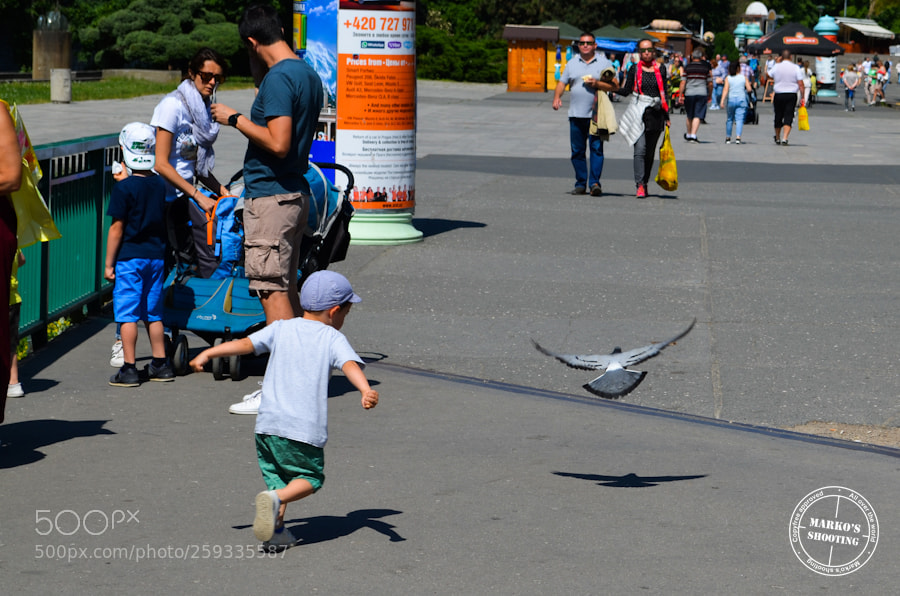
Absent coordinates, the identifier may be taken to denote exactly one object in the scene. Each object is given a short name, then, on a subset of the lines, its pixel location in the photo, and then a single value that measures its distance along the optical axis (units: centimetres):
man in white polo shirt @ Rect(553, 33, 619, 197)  2984
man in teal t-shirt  1211
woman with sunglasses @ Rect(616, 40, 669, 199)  3019
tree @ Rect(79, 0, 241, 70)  9531
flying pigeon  1008
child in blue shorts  1323
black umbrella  9344
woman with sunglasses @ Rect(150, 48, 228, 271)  1405
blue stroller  1398
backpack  1416
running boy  866
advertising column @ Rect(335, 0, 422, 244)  2269
